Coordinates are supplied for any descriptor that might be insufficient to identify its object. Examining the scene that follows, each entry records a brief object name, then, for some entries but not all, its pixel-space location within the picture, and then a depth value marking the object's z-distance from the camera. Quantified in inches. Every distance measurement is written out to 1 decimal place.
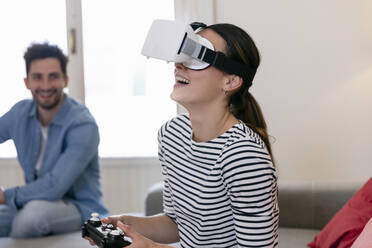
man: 99.3
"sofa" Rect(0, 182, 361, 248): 92.4
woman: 51.9
